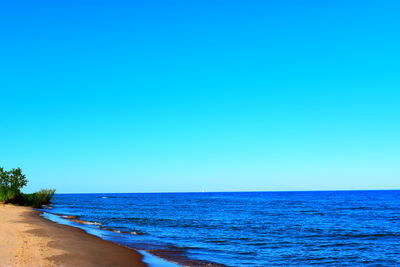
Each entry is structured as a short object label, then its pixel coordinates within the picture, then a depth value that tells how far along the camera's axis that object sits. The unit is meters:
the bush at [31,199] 69.31
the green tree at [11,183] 66.88
